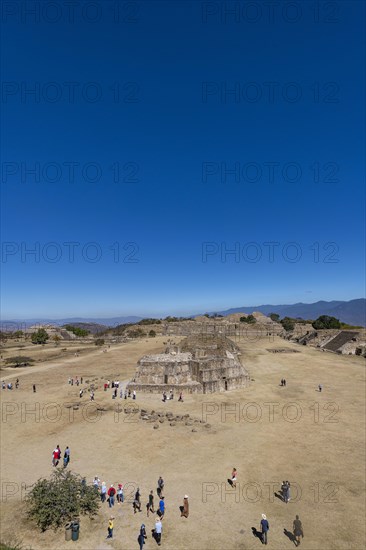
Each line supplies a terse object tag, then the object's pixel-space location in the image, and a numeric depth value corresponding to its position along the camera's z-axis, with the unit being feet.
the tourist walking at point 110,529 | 40.32
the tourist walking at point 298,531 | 39.47
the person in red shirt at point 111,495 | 47.11
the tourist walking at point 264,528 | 39.85
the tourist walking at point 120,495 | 47.79
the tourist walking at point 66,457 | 60.09
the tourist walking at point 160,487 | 49.67
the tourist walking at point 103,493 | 48.55
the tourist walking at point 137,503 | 45.83
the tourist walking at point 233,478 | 52.46
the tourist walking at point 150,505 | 45.58
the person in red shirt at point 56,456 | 59.62
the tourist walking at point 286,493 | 48.67
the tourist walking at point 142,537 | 38.22
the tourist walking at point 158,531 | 39.63
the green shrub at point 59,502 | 42.55
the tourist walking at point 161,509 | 43.93
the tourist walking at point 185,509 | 44.62
